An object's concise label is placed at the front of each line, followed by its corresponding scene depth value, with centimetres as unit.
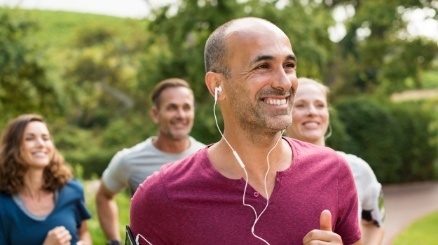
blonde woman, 425
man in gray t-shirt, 546
